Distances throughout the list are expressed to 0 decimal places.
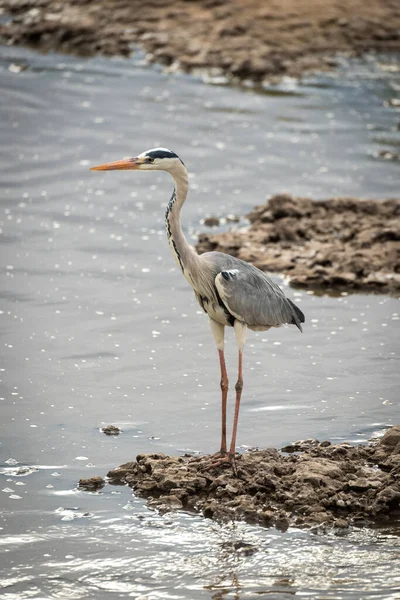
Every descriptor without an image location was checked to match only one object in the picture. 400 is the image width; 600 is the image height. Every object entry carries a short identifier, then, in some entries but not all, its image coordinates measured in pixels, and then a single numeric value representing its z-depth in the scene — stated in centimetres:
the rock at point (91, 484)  1609
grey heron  1672
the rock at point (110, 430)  1795
